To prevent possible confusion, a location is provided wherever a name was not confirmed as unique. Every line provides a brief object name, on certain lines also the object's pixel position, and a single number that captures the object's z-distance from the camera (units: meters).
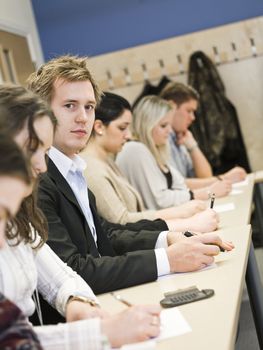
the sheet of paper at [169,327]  1.21
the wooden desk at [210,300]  1.23
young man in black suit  1.79
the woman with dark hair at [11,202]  0.98
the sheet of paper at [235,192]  3.66
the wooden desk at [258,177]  4.20
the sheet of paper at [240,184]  4.04
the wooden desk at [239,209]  2.65
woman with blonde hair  3.50
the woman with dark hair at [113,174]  2.75
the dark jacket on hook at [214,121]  5.14
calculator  1.49
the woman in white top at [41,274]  1.24
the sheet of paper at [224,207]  3.04
